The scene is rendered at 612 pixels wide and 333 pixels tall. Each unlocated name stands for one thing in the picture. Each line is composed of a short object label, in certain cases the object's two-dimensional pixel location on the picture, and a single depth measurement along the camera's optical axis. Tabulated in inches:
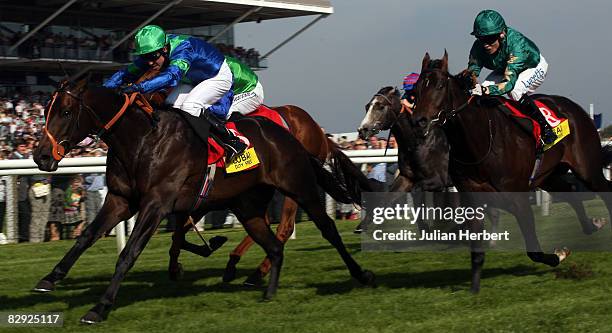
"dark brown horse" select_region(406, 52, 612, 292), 445.7
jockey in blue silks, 444.5
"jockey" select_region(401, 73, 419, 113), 650.8
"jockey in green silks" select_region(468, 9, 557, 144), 503.5
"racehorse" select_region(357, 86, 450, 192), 608.7
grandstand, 1769.2
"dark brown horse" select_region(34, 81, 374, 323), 414.3
